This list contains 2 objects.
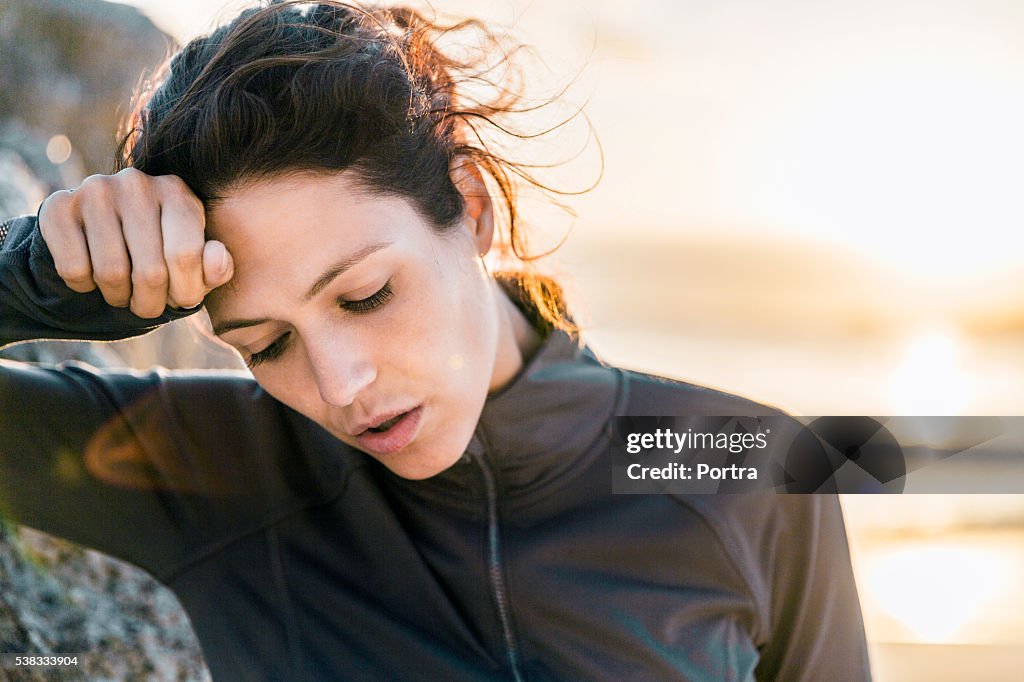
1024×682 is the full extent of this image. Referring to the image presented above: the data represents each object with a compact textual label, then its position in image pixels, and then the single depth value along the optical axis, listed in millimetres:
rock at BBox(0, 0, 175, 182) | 1926
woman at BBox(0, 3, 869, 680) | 1094
